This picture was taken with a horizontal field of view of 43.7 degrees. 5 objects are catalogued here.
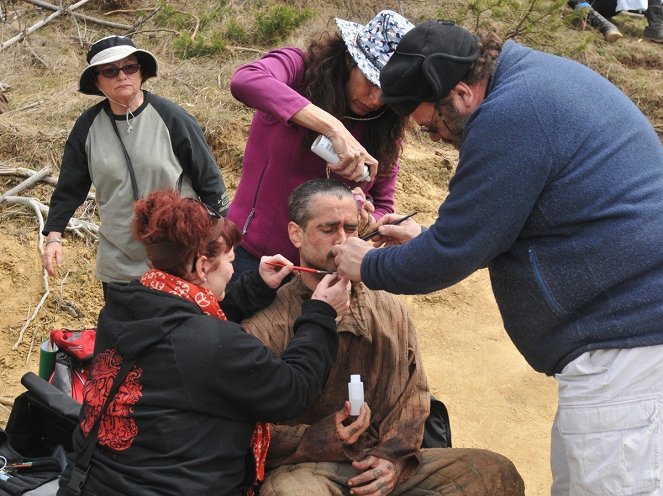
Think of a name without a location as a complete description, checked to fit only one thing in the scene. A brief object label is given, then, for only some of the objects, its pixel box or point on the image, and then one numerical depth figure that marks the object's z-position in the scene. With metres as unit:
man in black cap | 2.21
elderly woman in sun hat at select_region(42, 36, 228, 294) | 3.89
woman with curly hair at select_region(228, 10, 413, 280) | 3.11
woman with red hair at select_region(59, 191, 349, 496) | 2.37
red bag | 3.59
